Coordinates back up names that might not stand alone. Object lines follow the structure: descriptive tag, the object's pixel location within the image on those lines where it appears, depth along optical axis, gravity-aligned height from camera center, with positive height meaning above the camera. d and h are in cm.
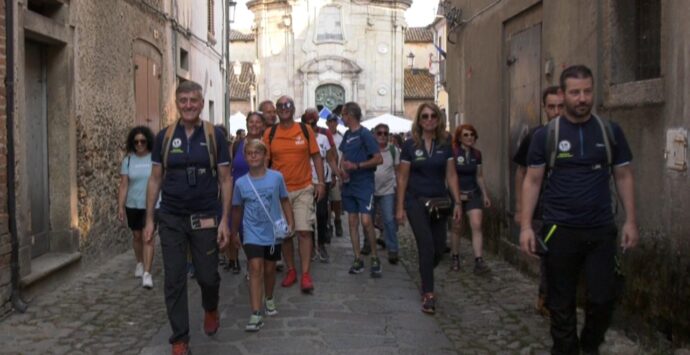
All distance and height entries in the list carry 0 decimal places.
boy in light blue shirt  631 -52
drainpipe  687 -14
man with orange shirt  788 -14
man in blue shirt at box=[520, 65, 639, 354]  478 -35
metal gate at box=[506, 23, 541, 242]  909 +75
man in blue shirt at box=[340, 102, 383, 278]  880 -30
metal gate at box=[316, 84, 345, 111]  4847 +325
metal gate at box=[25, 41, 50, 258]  830 +4
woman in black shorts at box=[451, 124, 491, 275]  887 -37
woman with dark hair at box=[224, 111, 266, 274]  872 -6
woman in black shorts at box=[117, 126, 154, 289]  825 -29
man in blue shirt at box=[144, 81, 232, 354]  542 -34
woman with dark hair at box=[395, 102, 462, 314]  698 -33
